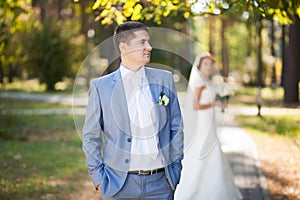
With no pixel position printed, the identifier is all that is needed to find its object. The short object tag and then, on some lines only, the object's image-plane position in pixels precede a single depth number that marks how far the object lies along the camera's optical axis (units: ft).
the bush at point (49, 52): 122.93
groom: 15.34
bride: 29.09
